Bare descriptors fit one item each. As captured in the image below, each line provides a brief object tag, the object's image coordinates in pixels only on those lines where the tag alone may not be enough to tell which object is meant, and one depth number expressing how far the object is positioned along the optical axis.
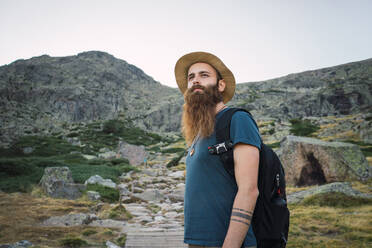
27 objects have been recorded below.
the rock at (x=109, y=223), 6.18
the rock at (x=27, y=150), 24.92
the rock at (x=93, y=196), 9.27
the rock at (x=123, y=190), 10.53
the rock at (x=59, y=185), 9.52
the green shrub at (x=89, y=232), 5.36
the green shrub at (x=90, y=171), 12.64
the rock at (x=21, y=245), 4.07
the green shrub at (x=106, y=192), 9.48
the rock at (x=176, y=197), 9.65
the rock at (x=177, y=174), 15.43
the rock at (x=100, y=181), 11.06
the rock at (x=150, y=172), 16.75
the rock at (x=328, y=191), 7.24
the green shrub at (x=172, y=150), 36.93
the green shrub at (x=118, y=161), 21.57
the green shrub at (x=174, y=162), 21.56
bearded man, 1.50
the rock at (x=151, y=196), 9.72
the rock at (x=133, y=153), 23.98
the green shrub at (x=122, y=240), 4.91
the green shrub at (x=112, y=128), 57.69
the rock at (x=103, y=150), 33.44
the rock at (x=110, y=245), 4.57
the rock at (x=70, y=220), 6.09
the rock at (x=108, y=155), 26.01
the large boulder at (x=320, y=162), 9.48
